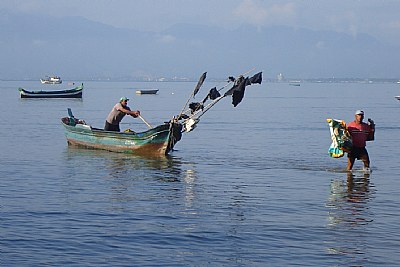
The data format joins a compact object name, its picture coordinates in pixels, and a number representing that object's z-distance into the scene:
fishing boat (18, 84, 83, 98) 79.44
